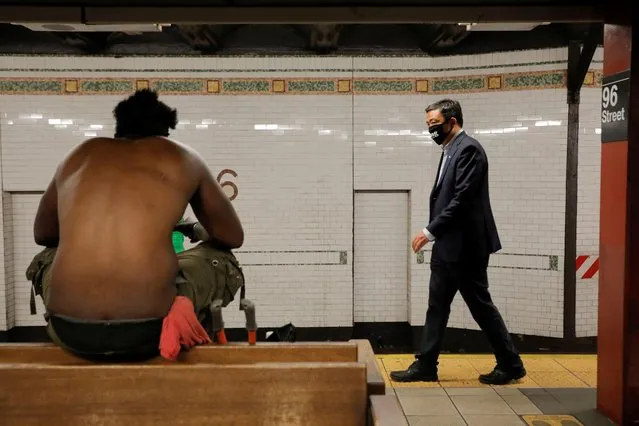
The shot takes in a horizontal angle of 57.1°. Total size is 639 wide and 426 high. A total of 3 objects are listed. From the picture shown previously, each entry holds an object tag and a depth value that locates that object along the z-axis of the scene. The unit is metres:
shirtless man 2.34
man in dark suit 4.30
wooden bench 2.16
